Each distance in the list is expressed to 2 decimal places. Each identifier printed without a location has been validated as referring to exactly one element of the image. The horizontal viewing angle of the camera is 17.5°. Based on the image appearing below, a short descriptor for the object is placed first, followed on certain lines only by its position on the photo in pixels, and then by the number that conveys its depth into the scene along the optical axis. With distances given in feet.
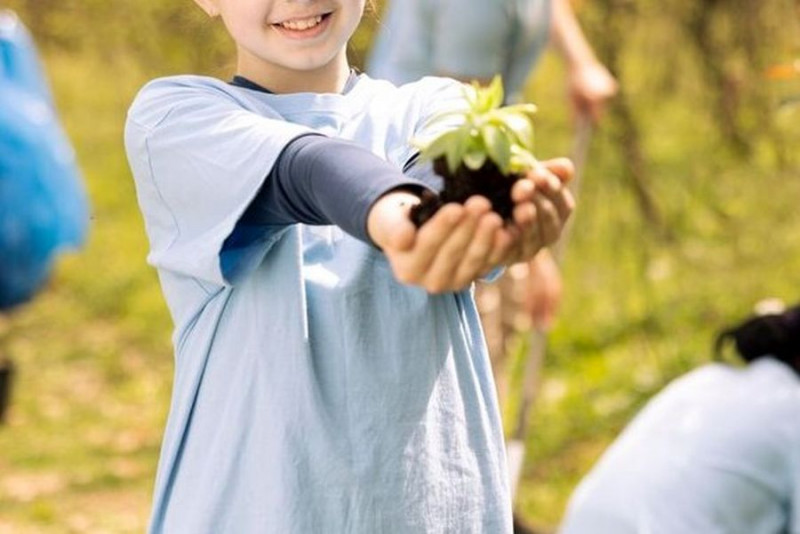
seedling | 7.37
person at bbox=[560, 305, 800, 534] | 15.62
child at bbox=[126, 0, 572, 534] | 8.77
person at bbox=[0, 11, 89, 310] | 25.96
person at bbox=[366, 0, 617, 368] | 17.64
